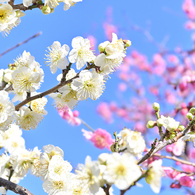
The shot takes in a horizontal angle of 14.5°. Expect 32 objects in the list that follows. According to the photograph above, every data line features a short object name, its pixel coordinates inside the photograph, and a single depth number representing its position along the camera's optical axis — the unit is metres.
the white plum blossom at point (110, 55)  0.59
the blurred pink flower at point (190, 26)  5.46
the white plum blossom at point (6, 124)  0.60
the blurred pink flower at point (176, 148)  0.82
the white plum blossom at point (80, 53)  0.60
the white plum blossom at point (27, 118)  0.63
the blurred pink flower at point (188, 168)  0.94
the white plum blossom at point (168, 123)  0.59
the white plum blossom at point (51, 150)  0.60
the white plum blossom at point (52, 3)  0.61
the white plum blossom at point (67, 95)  0.61
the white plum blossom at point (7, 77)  0.63
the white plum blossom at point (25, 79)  0.61
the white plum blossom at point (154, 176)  0.53
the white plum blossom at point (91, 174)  0.53
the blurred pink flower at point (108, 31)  6.17
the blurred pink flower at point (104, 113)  5.57
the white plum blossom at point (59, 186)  0.57
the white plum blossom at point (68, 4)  0.62
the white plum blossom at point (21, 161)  0.58
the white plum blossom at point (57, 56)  0.60
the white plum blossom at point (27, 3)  0.60
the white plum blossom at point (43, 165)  0.59
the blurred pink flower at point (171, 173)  0.78
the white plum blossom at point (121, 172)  0.52
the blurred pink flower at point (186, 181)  0.75
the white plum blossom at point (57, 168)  0.58
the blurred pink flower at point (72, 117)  1.16
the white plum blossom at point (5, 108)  0.60
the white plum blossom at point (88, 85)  0.59
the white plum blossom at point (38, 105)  0.64
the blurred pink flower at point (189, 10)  5.44
